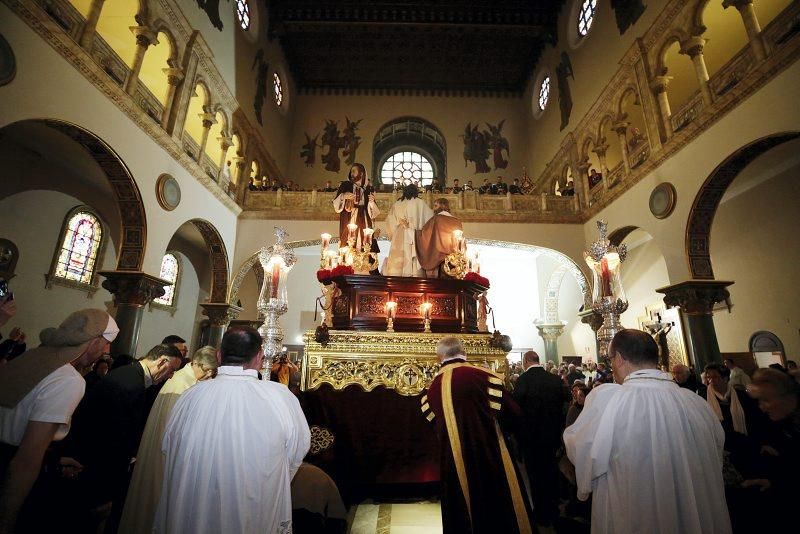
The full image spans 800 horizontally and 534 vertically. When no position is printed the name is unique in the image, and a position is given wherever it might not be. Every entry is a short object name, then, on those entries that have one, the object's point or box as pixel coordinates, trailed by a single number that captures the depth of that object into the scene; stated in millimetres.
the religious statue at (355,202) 4832
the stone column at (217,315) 11414
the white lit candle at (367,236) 4574
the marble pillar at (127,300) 7875
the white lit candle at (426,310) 3738
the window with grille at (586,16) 12588
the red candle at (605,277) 3466
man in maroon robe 2426
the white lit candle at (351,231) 4547
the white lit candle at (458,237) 4363
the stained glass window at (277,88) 15991
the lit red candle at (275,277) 3512
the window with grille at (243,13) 12835
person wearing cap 1561
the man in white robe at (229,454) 1682
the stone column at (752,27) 6270
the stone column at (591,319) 10709
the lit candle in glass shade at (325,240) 4395
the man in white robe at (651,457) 1732
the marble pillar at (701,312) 7590
